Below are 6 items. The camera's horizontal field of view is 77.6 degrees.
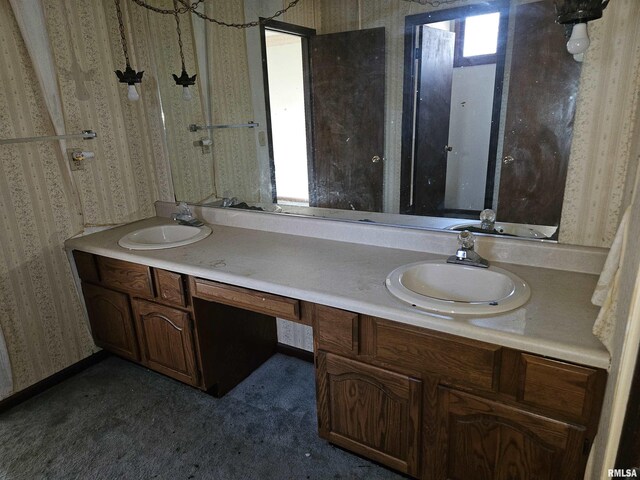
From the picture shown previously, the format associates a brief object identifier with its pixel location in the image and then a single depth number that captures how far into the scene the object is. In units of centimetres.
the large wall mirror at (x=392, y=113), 137
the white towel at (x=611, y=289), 91
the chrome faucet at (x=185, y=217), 218
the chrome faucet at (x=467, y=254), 143
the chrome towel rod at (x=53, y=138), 176
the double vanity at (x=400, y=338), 104
